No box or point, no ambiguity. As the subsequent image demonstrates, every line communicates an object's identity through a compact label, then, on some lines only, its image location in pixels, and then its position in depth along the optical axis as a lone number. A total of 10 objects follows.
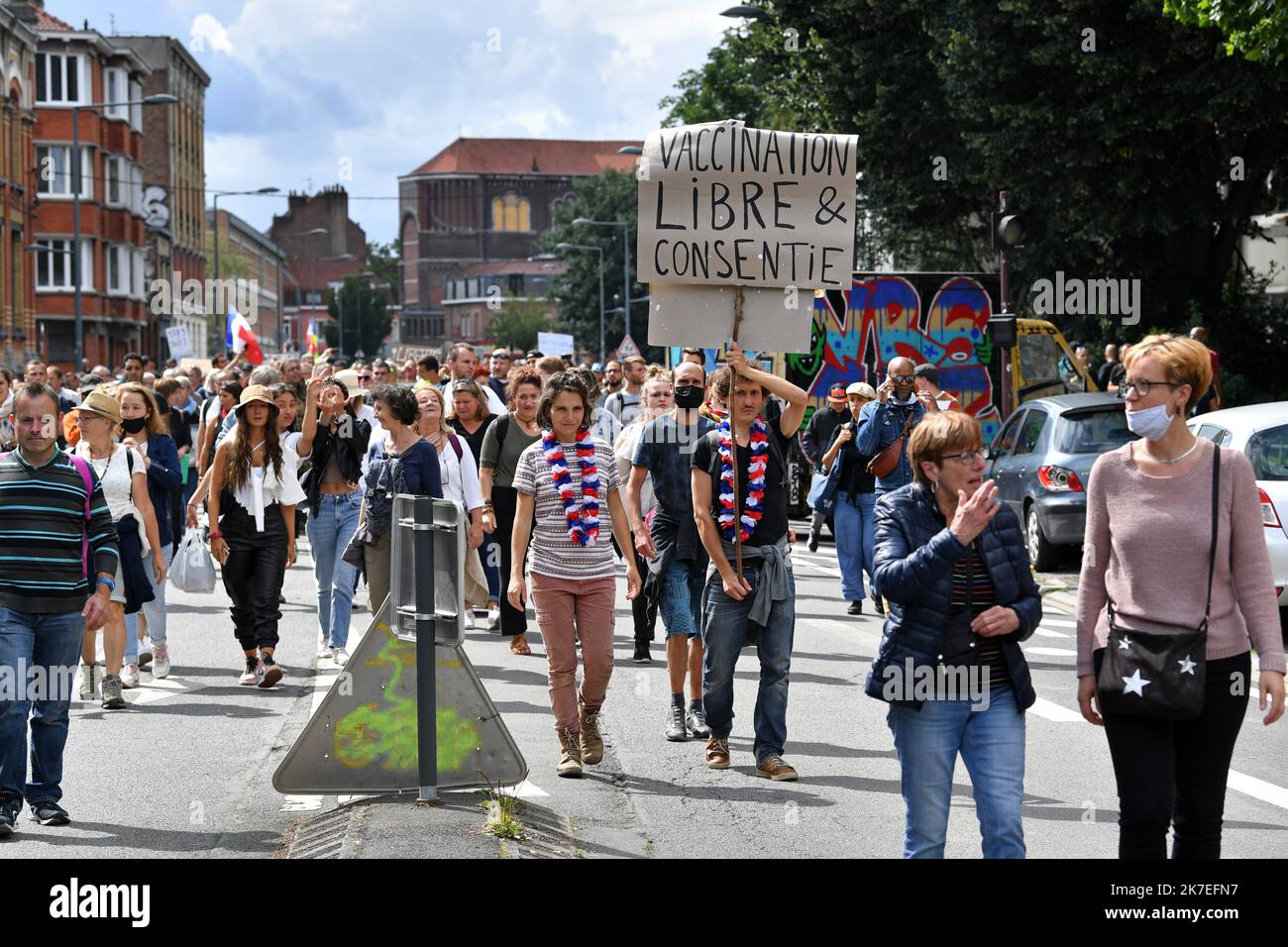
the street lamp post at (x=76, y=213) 40.00
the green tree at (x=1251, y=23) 16.42
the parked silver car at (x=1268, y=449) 12.62
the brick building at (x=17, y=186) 53.91
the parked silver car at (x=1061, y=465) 16.72
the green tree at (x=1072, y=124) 25.19
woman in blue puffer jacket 5.41
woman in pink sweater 5.35
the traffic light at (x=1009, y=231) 19.62
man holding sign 8.46
